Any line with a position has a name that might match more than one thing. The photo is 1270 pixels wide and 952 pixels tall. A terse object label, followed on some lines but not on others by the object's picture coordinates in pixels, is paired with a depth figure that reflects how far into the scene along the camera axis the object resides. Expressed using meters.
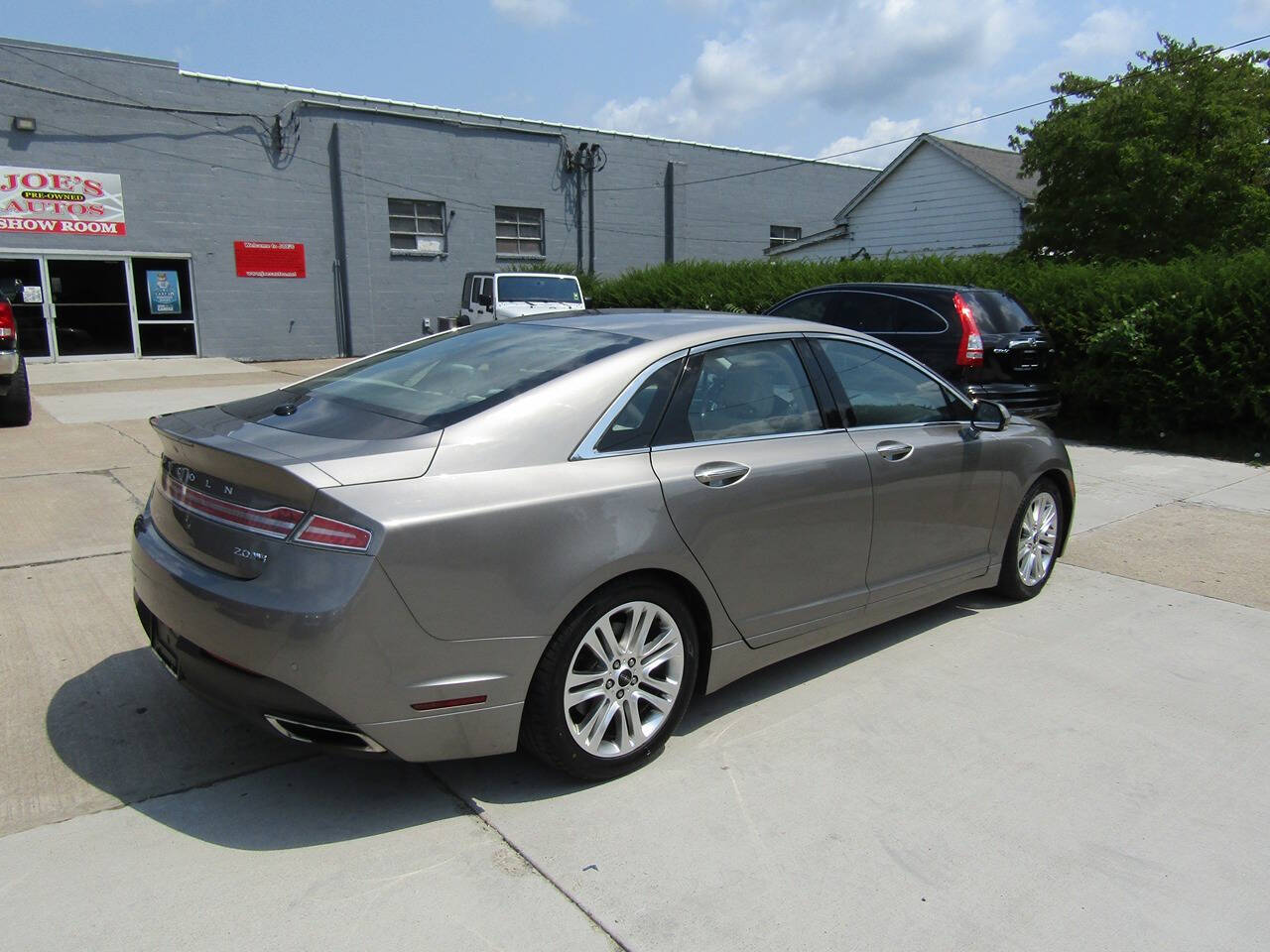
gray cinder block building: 18.14
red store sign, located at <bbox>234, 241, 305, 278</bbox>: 20.47
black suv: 9.20
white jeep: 17.42
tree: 15.59
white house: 22.34
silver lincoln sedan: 2.76
